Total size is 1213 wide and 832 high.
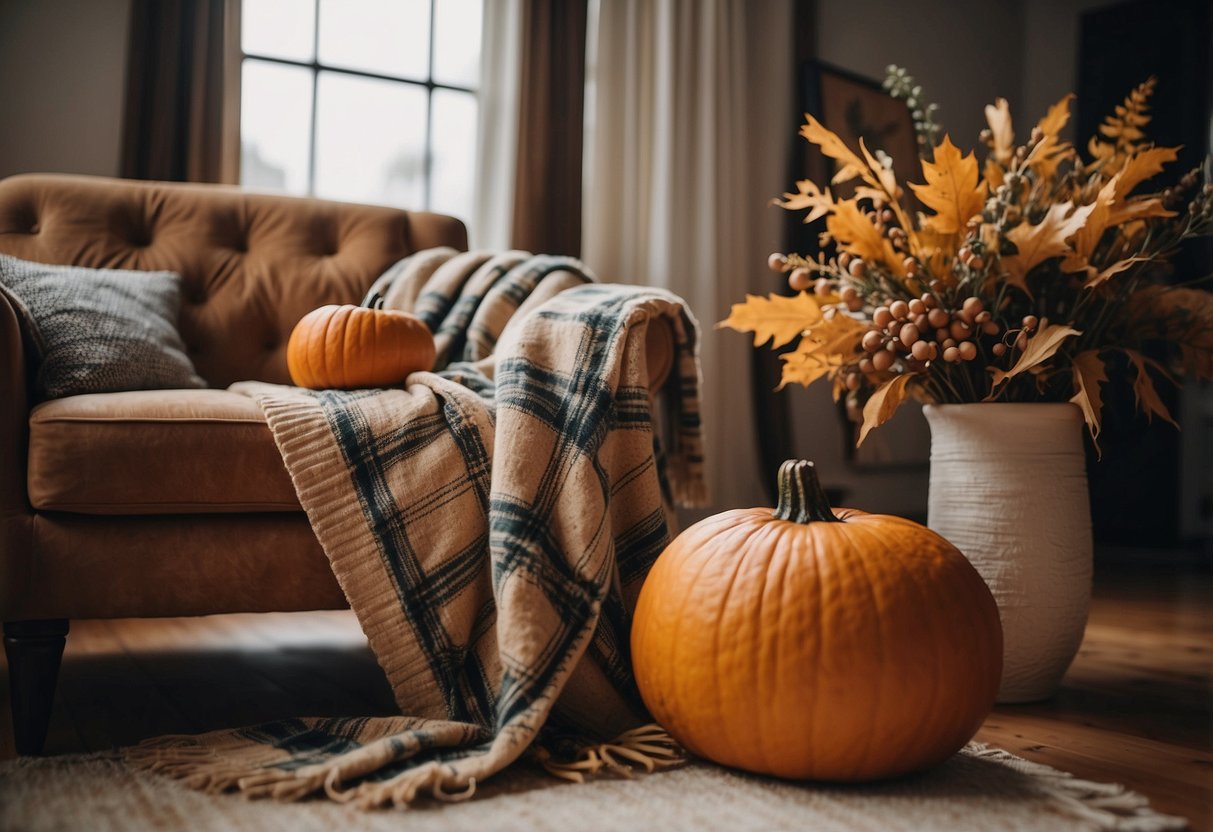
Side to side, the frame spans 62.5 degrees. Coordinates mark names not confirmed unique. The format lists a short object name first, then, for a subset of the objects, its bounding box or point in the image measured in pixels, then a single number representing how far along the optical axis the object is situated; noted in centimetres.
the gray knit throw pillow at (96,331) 137
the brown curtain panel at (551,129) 284
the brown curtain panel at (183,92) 235
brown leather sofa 115
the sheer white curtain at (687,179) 302
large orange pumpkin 93
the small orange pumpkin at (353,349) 144
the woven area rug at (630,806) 86
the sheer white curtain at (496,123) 288
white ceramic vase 134
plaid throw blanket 103
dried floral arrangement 131
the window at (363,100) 271
